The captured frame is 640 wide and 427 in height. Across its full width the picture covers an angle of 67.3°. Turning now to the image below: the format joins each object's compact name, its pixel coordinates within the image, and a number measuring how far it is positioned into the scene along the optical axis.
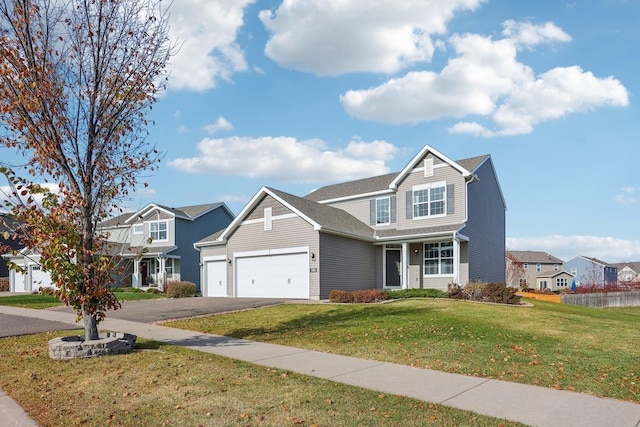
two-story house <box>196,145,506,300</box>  23.67
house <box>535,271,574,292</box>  64.31
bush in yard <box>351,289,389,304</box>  20.75
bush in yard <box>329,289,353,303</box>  21.16
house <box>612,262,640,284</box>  78.12
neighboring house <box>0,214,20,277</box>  46.31
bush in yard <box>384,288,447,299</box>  22.52
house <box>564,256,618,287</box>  63.35
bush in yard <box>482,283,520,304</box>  21.00
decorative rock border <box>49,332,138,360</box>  9.75
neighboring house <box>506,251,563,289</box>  67.56
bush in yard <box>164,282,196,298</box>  27.53
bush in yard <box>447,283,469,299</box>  21.70
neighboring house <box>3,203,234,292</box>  37.94
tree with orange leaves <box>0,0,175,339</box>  9.87
